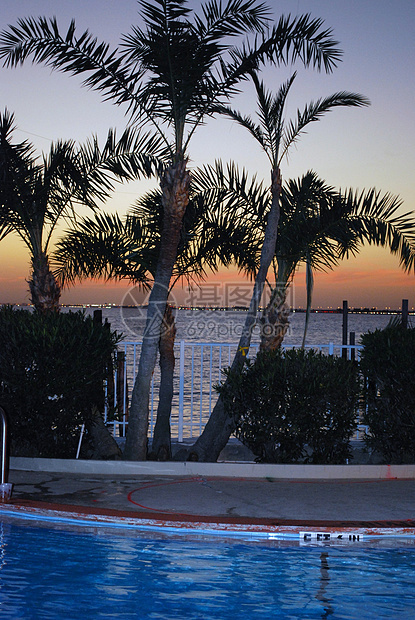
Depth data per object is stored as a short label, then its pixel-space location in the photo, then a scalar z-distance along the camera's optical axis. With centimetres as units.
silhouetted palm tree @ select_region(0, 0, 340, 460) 823
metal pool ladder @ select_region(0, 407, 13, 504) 575
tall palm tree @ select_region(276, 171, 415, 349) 952
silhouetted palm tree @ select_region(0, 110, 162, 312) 970
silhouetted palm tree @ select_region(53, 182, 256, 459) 984
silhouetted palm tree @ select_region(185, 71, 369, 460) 852
